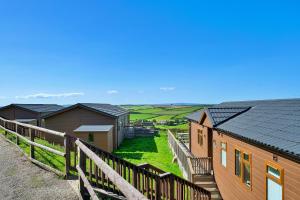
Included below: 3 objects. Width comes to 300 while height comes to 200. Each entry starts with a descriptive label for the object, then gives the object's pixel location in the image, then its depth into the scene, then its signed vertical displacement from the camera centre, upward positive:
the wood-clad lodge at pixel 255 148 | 5.28 -1.87
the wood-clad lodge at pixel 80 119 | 20.32 -1.96
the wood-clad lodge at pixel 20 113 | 24.87 -1.51
